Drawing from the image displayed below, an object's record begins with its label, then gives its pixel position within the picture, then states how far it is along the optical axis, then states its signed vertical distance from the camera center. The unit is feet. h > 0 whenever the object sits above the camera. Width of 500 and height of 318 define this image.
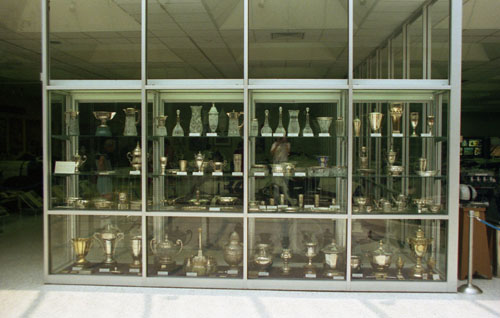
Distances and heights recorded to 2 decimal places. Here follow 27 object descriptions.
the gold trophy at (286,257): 12.72 -3.51
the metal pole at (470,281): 11.91 -3.94
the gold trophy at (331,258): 12.42 -3.44
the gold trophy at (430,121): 12.95 +1.06
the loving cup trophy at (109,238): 13.37 -3.01
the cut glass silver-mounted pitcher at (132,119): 13.15 +1.10
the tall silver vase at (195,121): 13.21 +1.05
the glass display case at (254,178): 12.23 -0.86
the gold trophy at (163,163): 13.30 -0.39
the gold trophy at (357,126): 12.71 +0.88
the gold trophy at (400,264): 12.68 -3.68
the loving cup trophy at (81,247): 13.25 -3.31
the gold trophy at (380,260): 12.69 -3.53
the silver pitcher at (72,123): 13.42 +0.97
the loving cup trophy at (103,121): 13.52 +1.05
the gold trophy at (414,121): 13.15 +1.10
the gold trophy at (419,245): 12.86 -3.06
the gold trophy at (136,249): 12.81 -3.25
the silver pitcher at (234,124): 12.81 +0.93
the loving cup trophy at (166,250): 12.88 -3.33
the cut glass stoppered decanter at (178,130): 13.15 +0.73
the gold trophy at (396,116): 13.01 +1.25
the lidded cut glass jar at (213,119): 13.08 +1.11
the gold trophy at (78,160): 13.60 -0.32
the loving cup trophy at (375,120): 12.94 +1.10
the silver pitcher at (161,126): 13.05 +0.86
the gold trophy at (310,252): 12.86 -3.35
